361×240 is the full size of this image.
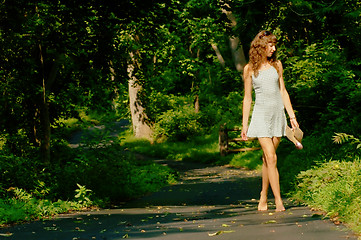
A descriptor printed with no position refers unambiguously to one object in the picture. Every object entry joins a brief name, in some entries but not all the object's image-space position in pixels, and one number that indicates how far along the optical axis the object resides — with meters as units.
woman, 12.89
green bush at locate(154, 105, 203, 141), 62.75
